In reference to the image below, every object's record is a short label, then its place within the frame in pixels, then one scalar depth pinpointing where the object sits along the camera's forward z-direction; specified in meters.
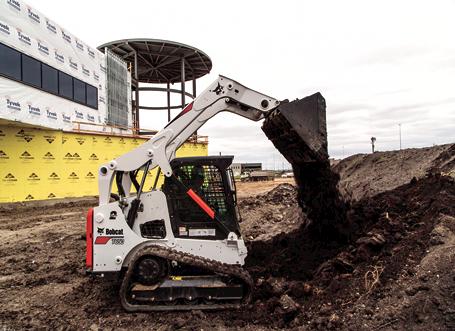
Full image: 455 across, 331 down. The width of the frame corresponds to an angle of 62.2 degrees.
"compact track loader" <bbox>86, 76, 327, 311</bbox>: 5.11
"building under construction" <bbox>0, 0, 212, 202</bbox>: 16.30
